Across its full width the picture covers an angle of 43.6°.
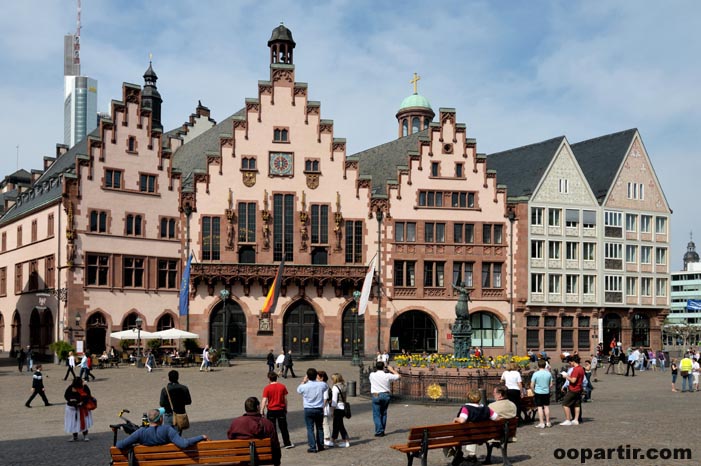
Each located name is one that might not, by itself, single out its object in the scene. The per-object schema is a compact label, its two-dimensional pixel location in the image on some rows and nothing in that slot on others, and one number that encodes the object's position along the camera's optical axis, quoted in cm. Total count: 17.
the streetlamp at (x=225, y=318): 5970
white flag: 5300
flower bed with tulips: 3088
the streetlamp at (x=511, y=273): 6538
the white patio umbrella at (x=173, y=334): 5269
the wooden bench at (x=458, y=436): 1616
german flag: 5456
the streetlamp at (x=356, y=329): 5911
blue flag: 5659
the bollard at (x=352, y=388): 3391
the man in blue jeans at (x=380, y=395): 2125
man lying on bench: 1417
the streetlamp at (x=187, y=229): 6116
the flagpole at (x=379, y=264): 6253
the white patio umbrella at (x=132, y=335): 5159
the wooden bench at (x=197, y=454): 1409
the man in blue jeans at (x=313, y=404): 1911
